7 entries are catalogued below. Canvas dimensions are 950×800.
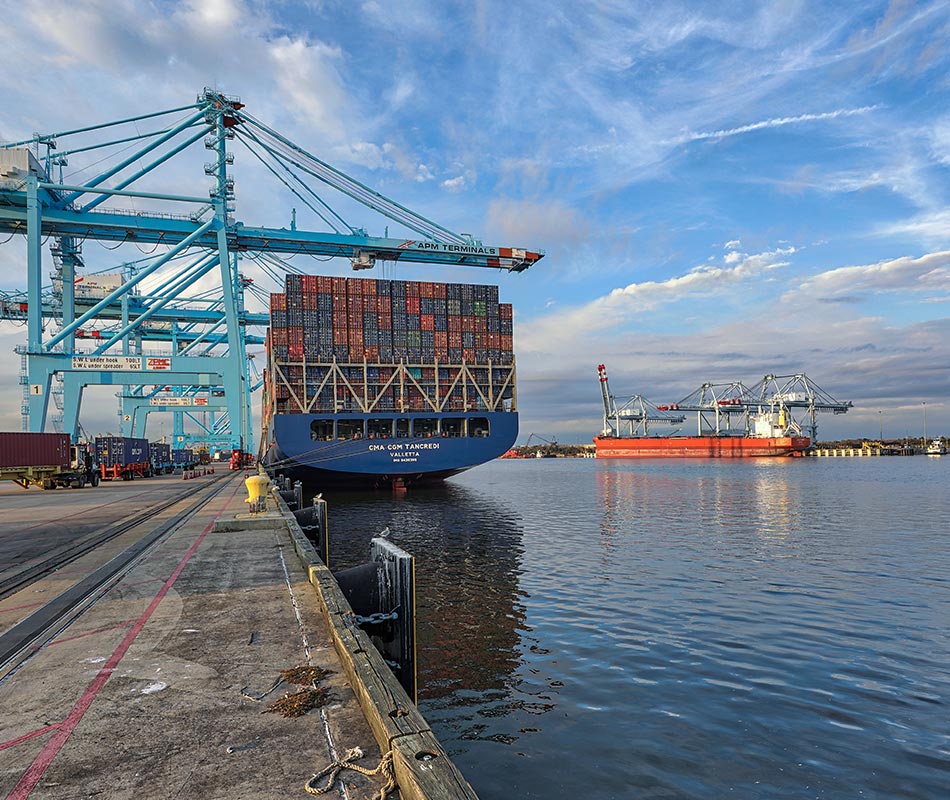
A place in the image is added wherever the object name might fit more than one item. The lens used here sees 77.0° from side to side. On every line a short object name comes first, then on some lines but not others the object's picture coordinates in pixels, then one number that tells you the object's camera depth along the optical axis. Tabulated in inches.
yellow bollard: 697.0
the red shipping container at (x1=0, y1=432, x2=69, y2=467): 1427.2
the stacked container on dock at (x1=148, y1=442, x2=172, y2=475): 2553.2
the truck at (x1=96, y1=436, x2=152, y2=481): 1877.5
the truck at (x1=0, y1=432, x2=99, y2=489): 1430.9
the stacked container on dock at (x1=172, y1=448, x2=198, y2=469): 3297.7
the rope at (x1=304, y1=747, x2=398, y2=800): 145.3
